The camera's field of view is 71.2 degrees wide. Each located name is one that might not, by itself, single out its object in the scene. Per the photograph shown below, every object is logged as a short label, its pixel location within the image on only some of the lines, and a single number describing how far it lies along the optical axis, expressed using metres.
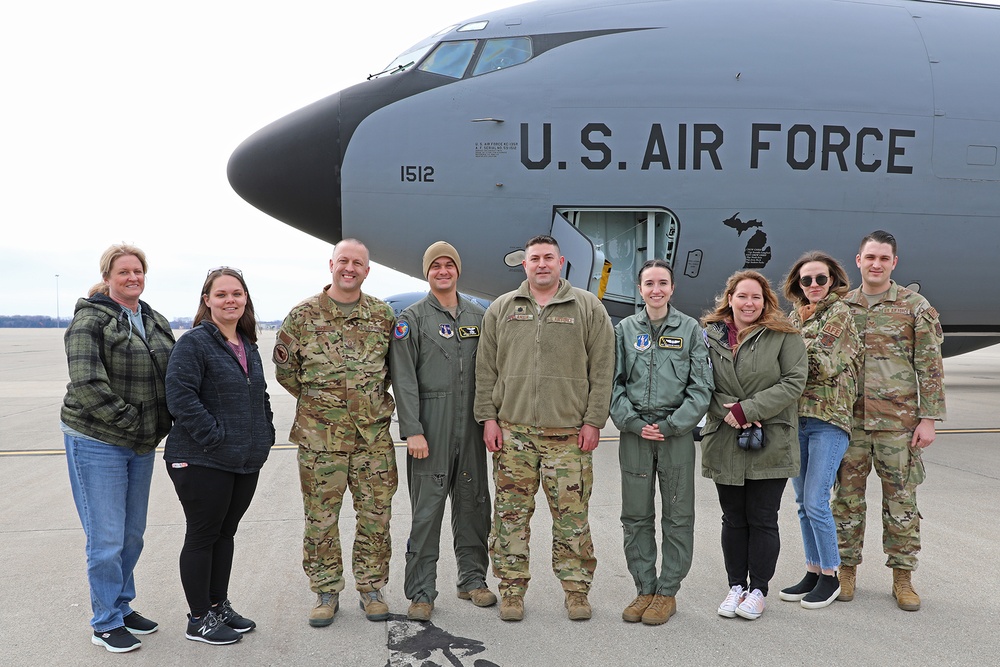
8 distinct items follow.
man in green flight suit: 3.87
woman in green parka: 3.71
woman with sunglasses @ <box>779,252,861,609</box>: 3.87
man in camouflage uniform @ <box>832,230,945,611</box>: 3.93
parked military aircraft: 7.04
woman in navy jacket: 3.36
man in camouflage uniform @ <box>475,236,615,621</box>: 3.77
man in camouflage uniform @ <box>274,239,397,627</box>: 3.74
